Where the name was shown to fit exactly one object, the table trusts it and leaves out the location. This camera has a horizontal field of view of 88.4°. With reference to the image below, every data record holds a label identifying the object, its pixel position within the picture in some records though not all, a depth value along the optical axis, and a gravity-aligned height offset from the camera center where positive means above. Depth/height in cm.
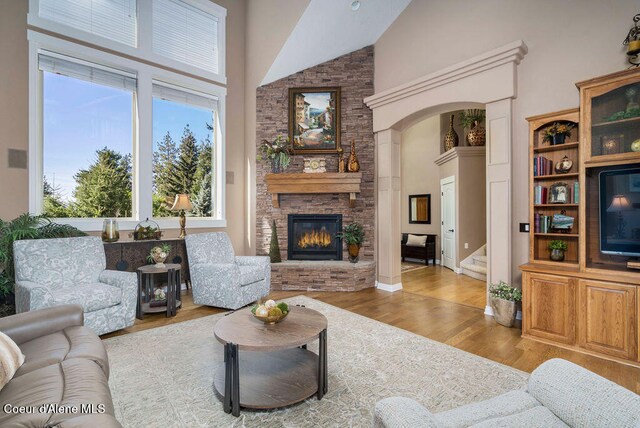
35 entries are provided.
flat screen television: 293 +0
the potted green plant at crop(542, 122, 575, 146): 344 +84
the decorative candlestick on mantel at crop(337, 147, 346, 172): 559 +87
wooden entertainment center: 284 -19
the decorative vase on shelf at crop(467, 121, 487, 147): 711 +168
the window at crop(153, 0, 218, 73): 509 +292
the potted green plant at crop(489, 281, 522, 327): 363 -102
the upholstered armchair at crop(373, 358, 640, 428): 113 -73
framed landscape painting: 580 +165
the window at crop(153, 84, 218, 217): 514 +106
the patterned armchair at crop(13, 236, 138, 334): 297 -68
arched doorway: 390 +120
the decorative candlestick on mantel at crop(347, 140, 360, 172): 553 +83
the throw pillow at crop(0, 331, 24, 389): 151 -71
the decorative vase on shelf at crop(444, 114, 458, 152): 764 +171
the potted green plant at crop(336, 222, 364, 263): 549 -45
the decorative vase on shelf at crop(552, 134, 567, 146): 347 +77
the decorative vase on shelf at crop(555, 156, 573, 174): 342 +48
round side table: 398 -98
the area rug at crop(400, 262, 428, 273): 737 -128
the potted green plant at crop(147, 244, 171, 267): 423 -53
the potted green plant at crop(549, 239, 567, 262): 342 -40
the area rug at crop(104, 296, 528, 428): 203 -125
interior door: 745 -22
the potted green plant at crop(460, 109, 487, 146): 701 +190
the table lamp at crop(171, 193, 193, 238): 468 +14
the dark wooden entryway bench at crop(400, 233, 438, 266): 809 -97
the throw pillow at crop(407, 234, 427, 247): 812 -72
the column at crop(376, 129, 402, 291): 540 +3
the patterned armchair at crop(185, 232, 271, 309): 411 -80
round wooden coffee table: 205 -115
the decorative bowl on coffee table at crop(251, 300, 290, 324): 238 -73
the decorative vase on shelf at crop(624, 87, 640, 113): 291 +100
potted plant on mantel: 568 +104
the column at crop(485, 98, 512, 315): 389 +24
